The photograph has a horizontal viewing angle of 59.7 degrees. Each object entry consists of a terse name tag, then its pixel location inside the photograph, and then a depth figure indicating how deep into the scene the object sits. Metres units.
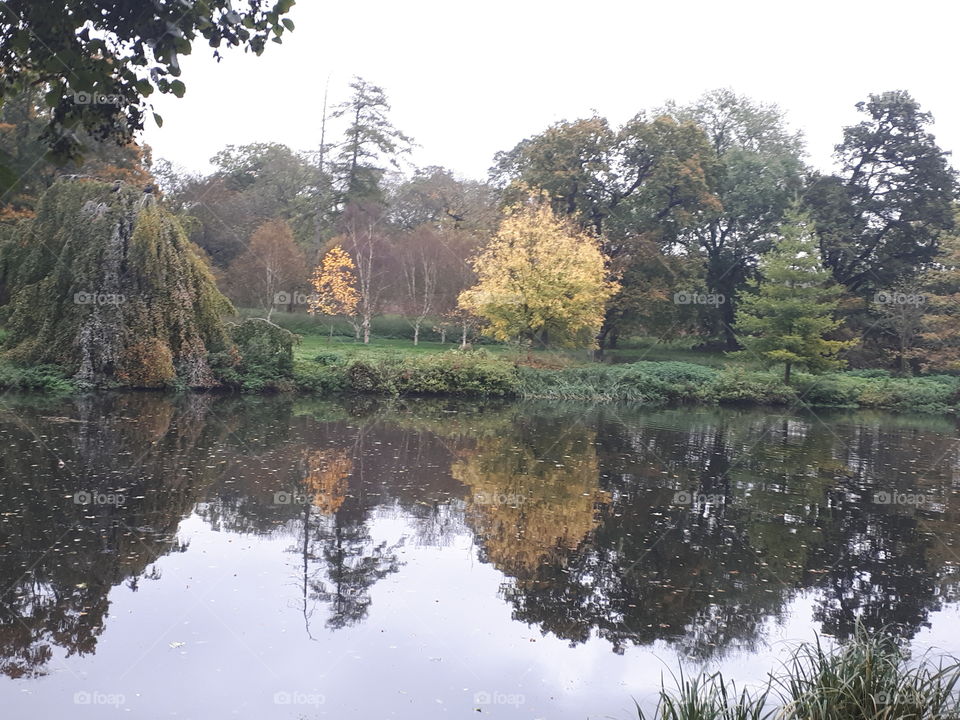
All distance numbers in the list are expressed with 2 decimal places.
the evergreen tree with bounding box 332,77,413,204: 49.88
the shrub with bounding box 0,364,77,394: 20.61
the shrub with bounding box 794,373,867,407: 30.50
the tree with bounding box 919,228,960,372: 31.88
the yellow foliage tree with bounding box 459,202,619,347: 28.08
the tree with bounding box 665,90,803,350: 40.12
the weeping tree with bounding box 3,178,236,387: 20.83
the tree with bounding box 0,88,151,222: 26.00
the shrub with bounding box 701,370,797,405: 29.41
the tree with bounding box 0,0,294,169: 4.33
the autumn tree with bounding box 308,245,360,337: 37.16
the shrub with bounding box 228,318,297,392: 24.19
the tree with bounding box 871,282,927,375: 34.16
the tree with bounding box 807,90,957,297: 37.59
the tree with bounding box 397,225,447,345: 39.06
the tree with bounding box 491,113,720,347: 36.12
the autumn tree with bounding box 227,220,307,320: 38.00
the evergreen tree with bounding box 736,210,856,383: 30.53
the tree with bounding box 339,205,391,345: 37.89
